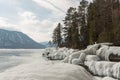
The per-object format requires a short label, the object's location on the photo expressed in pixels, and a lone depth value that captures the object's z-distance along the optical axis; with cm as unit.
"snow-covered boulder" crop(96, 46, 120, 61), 902
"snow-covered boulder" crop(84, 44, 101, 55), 1030
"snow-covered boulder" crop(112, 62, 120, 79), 629
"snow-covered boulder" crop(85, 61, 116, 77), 679
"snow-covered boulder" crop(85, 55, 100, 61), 877
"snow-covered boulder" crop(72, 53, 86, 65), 950
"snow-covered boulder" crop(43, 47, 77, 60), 1828
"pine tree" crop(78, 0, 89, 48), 2297
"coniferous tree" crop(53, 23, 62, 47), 3434
